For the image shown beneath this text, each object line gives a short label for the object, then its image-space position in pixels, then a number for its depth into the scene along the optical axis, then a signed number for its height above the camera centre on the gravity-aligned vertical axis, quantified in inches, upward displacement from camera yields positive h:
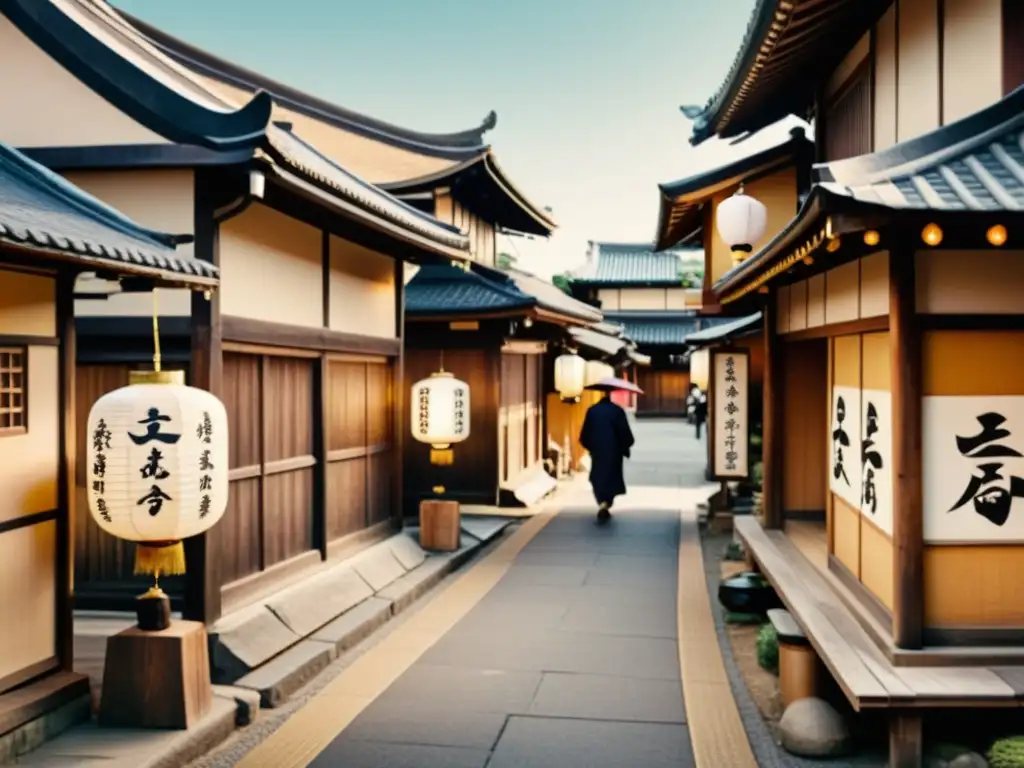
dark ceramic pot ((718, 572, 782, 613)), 388.2 -86.1
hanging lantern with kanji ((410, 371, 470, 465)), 516.1 -12.0
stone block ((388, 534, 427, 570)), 478.9 -84.8
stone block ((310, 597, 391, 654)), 353.7 -92.2
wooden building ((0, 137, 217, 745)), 233.0 -8.2
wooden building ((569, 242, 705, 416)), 2073.1 +190.7
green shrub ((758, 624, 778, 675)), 325.4 -91.1
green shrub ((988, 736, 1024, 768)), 214.2 -83.9
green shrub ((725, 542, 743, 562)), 535.5 -94.4
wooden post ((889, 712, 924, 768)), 221.0 -82.7
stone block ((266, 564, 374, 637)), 349.1 -83.5
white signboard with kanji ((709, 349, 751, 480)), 593.6 -17.3
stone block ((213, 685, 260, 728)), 278.7 -92.5
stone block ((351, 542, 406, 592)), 429.1 -83.5
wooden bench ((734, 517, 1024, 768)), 214.7 -69.3
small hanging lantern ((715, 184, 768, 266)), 440.1 +76.5
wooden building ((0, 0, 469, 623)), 308.7 +49.3
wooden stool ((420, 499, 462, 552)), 523.2 -76.1
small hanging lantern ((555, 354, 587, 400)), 824.3 +9.6
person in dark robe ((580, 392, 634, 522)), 690.8 -44.0
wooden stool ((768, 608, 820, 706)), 265.3 -78.9
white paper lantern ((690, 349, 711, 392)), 881.7 +17.5
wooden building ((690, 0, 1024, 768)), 221.1 +3.1
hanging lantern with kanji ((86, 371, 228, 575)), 249.9 -19.7
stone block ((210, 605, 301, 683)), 303.6 -84.6
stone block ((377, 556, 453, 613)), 421.1 -91.8
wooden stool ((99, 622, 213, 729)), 254.1 -78.4
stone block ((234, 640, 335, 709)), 295.3 -92.1
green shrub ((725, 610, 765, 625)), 388.8 -95.3
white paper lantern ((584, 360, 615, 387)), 939.2 +14.9
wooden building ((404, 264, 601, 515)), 658.8 +24.2
